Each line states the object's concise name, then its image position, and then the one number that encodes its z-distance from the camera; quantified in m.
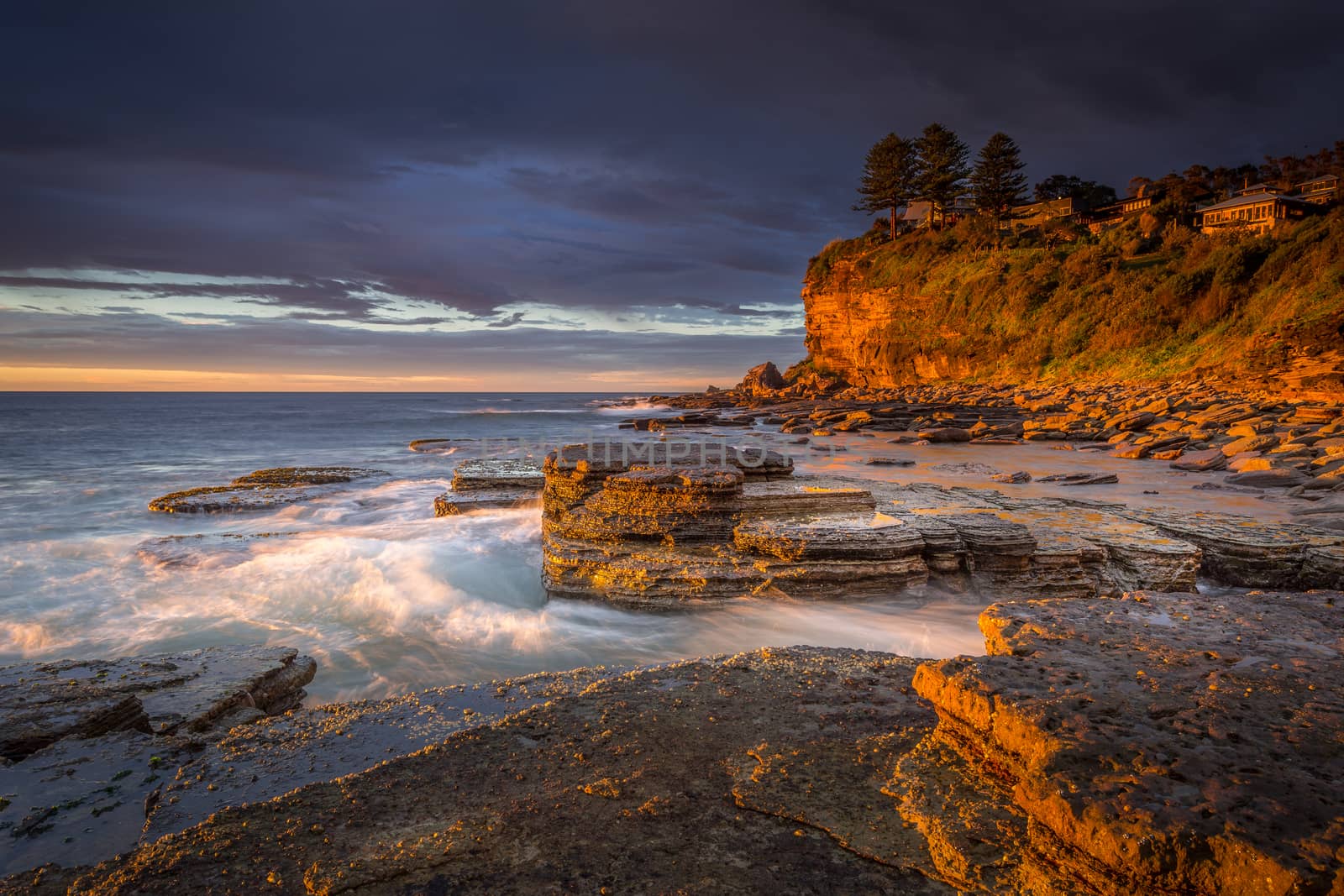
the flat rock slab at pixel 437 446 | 18.67
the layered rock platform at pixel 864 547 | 4.86
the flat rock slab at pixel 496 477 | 9.45
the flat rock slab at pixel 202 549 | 6.90
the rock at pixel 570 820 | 1.66
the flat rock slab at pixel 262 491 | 9.80
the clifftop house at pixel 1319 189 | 42.98
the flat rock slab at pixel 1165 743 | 1.43
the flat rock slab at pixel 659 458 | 6.90
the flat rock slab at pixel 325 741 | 2.20
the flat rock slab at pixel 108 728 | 2.09
